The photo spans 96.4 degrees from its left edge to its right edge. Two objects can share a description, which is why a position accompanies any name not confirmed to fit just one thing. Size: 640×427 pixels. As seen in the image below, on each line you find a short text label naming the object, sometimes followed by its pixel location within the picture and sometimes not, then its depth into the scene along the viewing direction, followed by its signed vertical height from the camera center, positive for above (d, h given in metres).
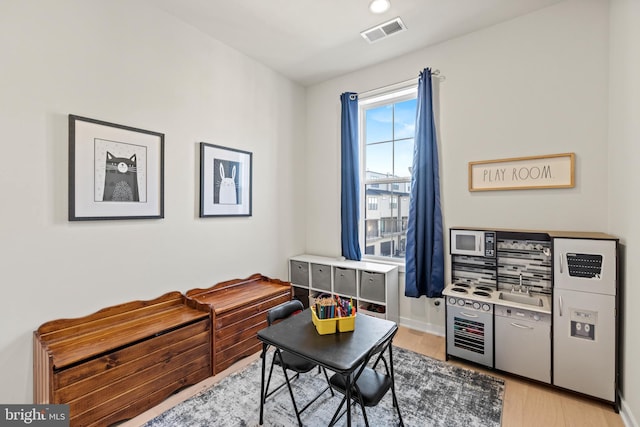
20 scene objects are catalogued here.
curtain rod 3.15 +1.51
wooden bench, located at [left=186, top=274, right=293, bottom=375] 2.53 -0.96
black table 1.49 -0.78
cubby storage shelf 3.25 -0.85
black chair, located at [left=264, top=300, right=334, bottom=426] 1.95 -1.07
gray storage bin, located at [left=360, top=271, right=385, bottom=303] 3.24 -0.86
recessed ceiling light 2.46 +1.80
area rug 1.94 -1.42
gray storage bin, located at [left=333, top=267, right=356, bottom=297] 3.42 -0.85
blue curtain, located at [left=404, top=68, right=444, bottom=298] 3.10 -0.02
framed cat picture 2.08 +0.32
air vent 2.74 +1.81
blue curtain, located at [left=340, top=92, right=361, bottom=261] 3.71 +0.50
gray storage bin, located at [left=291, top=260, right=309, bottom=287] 3.79 -0.83
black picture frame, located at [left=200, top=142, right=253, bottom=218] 2.90 +0.33
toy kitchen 2.06 -0.78
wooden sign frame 2.52 +0.36
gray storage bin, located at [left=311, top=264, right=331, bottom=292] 3.61 -0.84
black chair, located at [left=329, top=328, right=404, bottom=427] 1.60 -1.05
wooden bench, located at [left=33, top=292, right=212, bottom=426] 1.74 -1.00
